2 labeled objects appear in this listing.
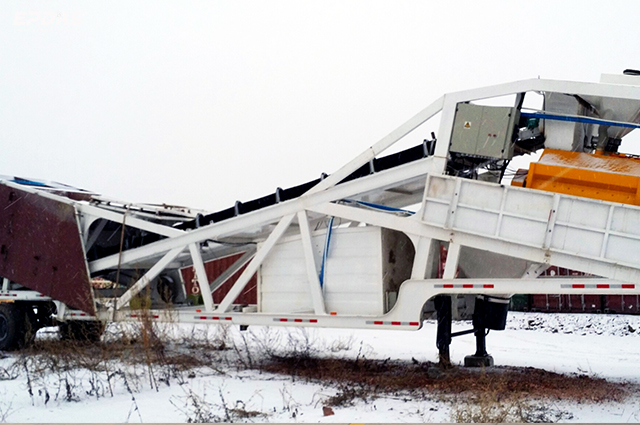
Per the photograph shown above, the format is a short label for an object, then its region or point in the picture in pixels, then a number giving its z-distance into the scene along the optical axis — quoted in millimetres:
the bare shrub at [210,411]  6012
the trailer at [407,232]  7074
